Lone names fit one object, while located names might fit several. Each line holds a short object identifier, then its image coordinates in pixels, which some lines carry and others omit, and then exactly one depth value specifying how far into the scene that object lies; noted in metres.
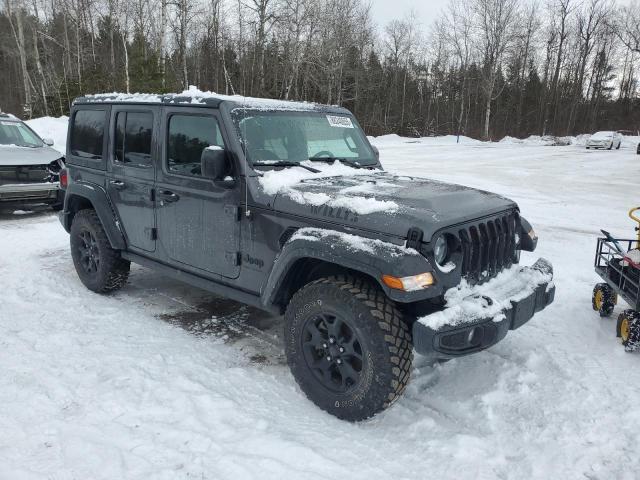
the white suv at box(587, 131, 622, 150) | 31.84
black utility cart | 4.05
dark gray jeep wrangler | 2.91
